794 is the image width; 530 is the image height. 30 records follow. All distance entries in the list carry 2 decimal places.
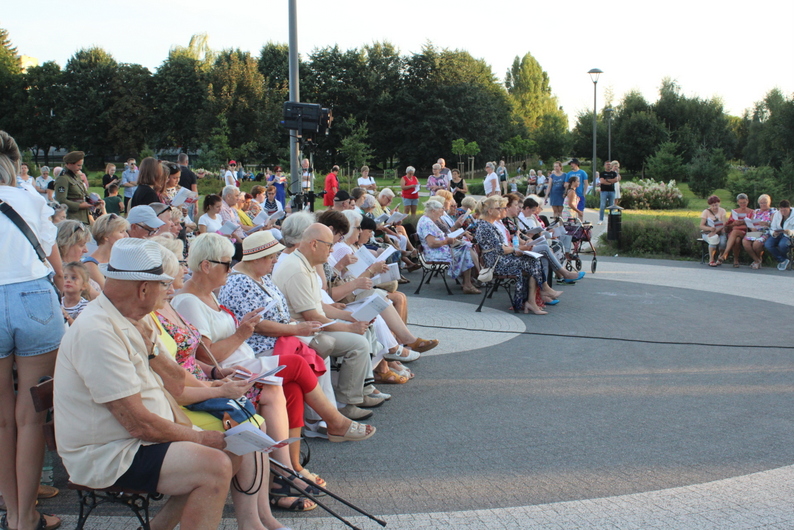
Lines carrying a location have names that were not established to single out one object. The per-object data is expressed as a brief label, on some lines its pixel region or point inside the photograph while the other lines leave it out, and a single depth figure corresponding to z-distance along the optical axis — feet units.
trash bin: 50.21
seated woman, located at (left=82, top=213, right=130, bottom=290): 17.43
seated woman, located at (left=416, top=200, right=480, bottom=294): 33.91
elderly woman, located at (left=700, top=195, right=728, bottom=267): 44.78
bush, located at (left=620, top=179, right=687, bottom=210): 86.99
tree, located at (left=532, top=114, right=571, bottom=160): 185.93
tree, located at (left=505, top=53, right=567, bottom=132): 274.98
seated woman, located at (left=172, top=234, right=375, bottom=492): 12.64
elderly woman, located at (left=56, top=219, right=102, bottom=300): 15.71
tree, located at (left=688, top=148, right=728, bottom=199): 112.47
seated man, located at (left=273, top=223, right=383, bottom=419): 16.42
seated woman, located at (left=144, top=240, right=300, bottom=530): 10.34
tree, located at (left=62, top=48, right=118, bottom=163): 183.83
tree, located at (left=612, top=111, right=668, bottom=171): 158.20
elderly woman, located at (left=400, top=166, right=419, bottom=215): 59.26
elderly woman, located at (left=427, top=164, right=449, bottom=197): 60.70
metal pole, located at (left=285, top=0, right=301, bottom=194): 40.60
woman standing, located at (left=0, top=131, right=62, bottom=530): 10.73
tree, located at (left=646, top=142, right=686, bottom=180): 126.93
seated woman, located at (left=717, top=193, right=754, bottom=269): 44.11
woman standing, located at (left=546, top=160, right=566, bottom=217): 58.49
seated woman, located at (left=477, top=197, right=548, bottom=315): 29.89
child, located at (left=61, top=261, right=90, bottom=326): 14.20
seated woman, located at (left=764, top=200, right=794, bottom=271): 42.37
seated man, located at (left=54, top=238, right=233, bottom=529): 8.63
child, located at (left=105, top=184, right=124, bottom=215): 47.39
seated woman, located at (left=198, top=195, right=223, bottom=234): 29.40
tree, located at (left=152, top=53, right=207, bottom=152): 182.60
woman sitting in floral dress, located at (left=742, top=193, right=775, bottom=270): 43.32
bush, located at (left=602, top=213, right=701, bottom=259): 49.16
